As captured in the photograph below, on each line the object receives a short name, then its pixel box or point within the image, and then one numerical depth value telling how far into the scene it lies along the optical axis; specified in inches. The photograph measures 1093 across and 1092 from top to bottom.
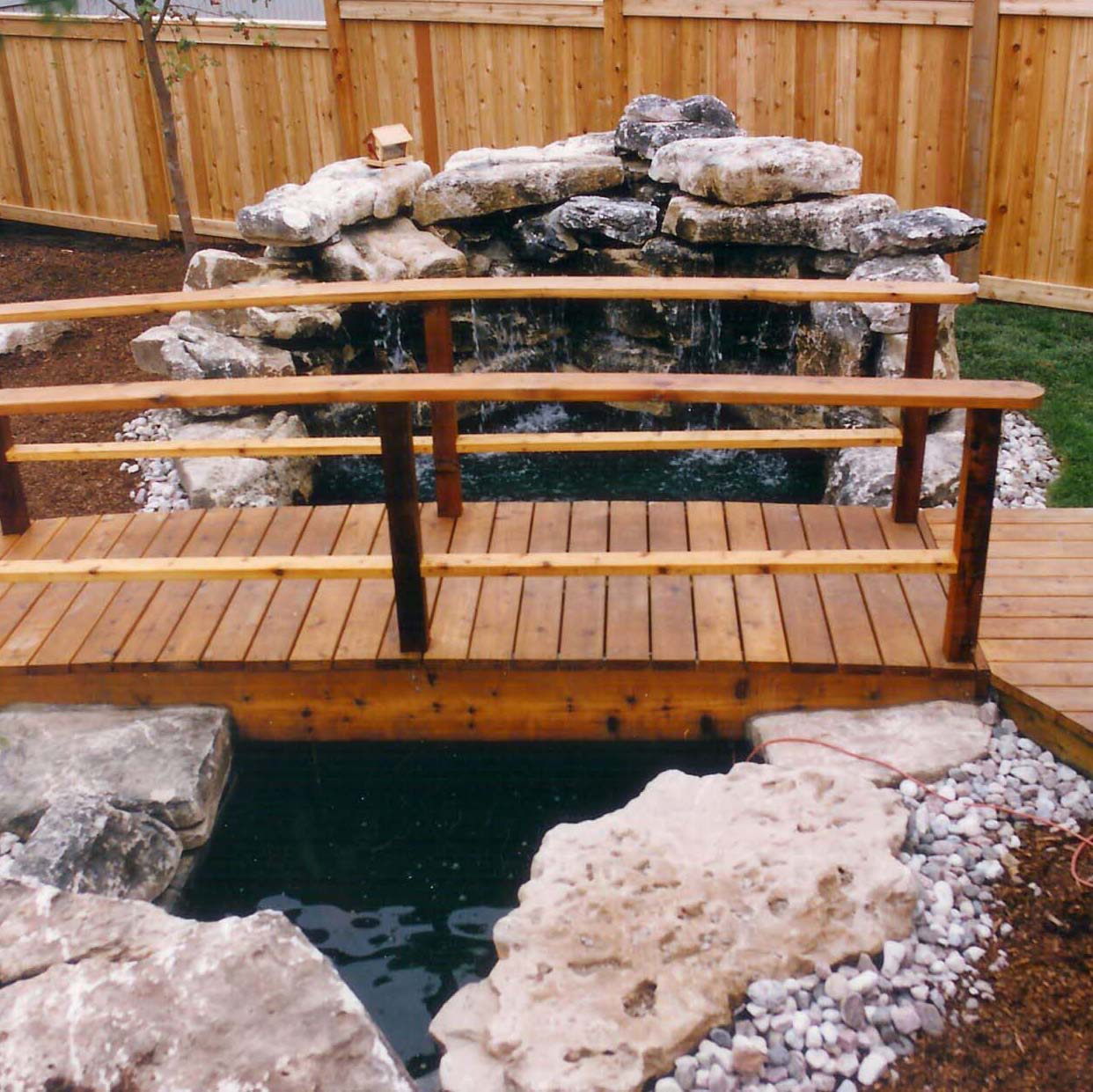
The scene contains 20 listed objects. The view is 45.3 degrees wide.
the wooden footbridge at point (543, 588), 127.0
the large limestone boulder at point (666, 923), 96.2
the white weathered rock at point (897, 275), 210.7
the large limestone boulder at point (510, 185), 246.2
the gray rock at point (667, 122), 248.2
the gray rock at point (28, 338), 263.9
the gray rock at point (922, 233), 213.9
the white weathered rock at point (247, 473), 201.3
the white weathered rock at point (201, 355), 218.4
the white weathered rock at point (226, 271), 230.2
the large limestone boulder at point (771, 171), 225.8
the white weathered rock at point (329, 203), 231.3
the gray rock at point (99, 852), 116.5
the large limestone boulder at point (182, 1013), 88.6
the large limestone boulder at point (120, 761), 129.0
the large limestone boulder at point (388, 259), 237.5
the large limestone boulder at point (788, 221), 223.5
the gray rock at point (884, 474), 190.5
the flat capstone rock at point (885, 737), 123.2
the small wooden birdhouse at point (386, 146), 259.8
